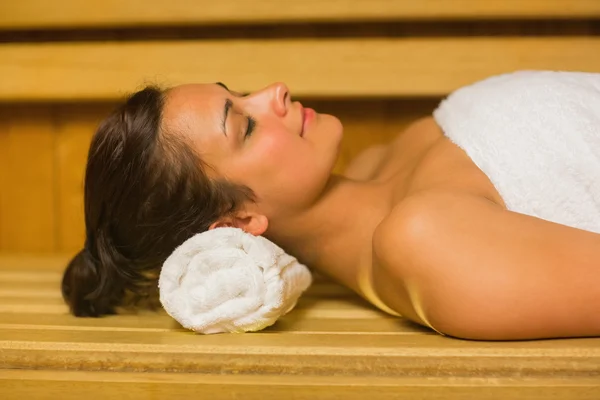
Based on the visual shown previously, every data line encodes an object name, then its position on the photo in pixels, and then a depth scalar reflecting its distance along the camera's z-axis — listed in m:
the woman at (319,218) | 1.80
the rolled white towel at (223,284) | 1.85
